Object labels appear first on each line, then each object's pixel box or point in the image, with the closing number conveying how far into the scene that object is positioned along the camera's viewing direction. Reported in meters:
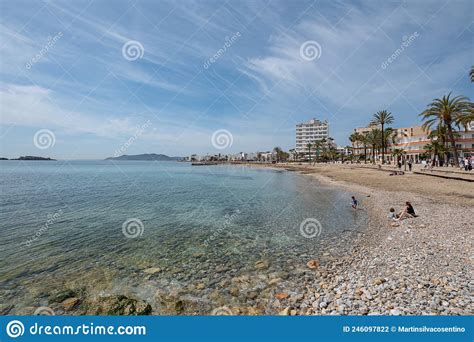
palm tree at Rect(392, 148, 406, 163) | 77.24
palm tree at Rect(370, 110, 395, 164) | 67.50
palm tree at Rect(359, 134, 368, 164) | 97.15
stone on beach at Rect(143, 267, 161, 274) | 9.98
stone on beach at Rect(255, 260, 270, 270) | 9.98
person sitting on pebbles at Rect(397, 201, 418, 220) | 15.39
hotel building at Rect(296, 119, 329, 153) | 190.62
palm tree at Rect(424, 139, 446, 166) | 54.78
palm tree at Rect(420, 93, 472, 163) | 42.61
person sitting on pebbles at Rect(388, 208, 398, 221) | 15.43
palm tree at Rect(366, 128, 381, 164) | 88.31
